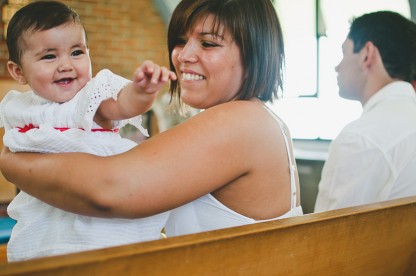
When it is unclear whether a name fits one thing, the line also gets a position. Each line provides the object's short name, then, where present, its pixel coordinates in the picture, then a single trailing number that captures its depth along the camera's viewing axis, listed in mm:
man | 1991
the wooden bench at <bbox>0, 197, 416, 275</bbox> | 672
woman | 1033
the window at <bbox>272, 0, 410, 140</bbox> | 5102
